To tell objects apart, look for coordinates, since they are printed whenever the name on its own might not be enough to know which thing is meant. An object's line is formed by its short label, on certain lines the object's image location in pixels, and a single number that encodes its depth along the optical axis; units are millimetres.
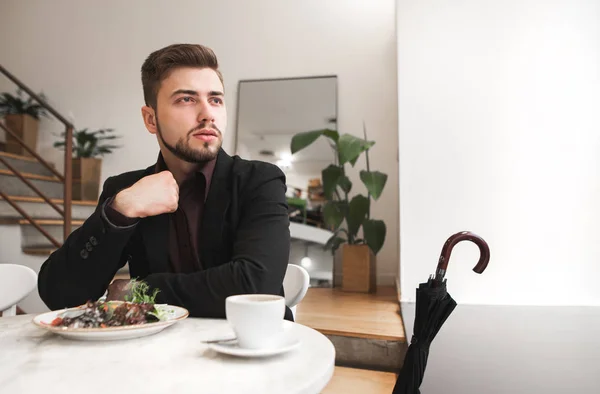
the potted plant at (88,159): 4684
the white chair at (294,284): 1403
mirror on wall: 4180
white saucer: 621
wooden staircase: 3932
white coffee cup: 634
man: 1071
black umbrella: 808
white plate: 708
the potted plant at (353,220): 3424
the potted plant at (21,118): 4852
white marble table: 538
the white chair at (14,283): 1417
